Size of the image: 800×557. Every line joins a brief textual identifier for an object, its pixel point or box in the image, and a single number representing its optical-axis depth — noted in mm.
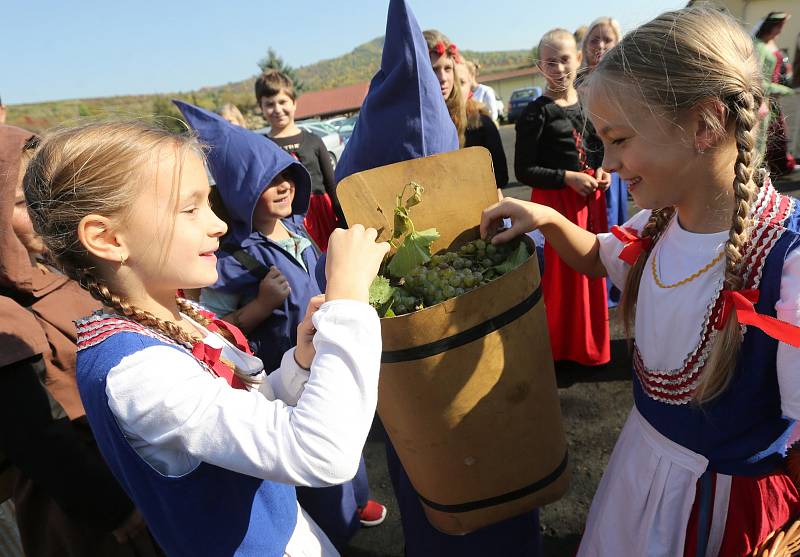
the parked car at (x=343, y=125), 14027
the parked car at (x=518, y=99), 22969
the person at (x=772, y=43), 5086
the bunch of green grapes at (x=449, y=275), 1162
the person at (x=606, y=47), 3307
